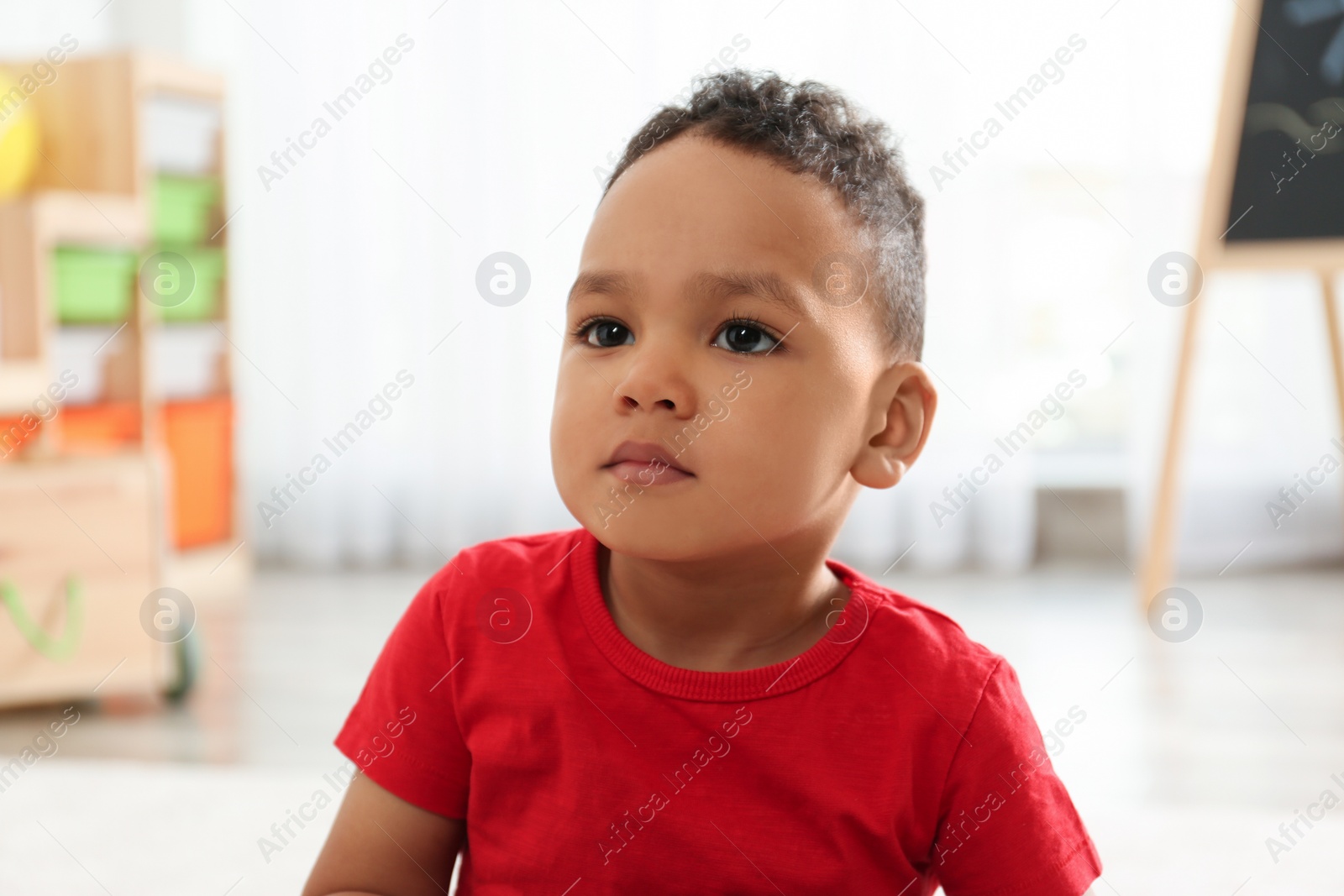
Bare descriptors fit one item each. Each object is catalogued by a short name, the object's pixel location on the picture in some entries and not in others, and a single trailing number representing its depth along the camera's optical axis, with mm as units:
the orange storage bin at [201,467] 2705
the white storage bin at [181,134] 2588
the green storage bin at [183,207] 2643
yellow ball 2072
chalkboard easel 2102
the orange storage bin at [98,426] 2312
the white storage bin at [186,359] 2672
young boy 694
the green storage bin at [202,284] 2721
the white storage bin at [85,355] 2350
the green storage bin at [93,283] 2348
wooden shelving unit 1708
